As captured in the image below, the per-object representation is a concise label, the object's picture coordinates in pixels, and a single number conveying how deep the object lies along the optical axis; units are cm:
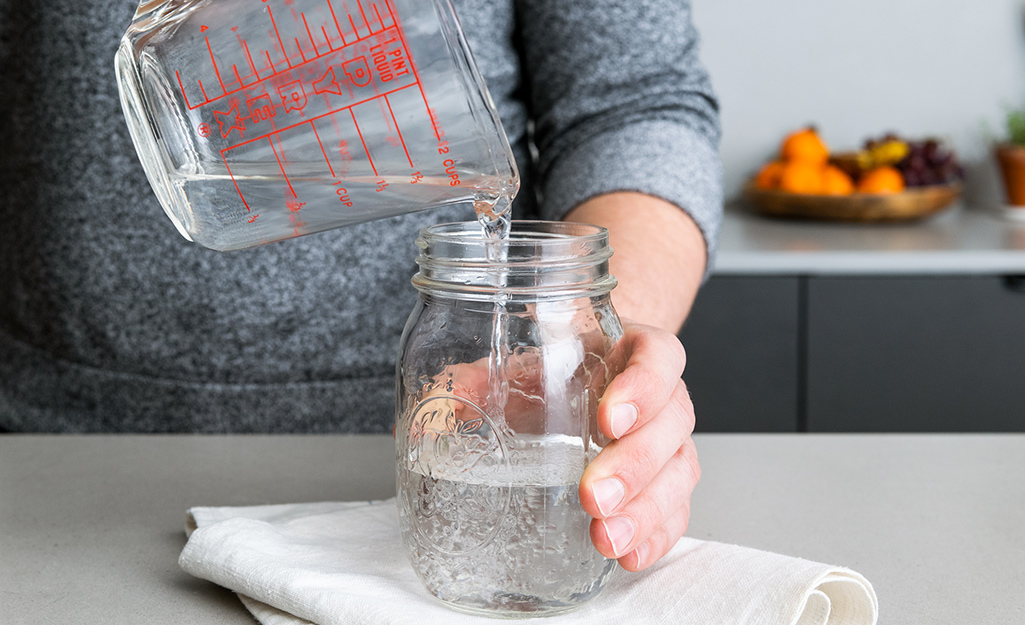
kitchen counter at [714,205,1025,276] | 173
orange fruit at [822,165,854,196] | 213
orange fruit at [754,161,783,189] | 222
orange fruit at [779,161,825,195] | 215
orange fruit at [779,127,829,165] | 220
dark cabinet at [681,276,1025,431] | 174
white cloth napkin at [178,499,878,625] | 55
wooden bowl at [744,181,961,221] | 205
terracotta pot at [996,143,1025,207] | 215
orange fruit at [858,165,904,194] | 211
